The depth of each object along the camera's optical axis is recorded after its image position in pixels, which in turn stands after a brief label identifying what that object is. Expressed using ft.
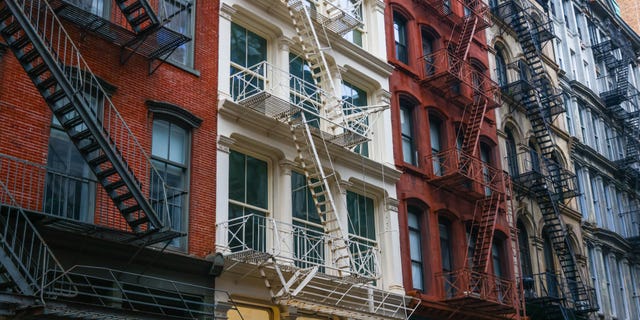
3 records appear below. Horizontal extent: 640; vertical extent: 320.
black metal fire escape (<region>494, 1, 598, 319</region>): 98.58
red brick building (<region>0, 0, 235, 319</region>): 45.55
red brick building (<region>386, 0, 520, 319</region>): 81.00
